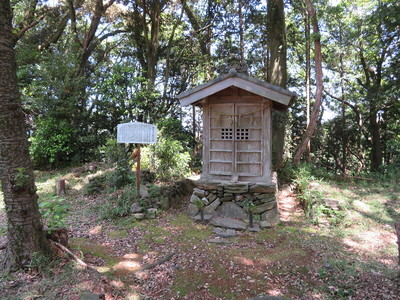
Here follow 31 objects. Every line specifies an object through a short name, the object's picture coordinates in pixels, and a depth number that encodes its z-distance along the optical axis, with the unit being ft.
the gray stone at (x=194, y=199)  23.63
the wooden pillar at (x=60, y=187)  28.99
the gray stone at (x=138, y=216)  21.47
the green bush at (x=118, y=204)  21.62
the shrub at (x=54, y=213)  12.78
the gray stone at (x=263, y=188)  22.26
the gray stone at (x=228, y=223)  21.02
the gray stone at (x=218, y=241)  17.75
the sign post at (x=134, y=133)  22.74
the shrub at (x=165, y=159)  30.78
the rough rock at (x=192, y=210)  23.75
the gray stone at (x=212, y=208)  23.49
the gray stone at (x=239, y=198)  23.22
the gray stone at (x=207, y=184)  23.55
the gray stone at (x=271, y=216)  22.29
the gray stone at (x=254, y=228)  20.52
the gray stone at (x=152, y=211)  22.55
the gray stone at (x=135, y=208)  22.18
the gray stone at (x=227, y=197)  23.48
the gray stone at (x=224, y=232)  19.29
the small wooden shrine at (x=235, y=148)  22.59
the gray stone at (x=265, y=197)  22.74
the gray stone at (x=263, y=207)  22.59
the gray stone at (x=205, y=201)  23.81
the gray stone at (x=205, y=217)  22.49
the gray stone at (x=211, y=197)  23.88
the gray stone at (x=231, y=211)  22.95
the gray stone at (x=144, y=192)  24.06
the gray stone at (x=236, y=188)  22.89
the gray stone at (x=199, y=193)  24.09
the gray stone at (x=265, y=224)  21.24
